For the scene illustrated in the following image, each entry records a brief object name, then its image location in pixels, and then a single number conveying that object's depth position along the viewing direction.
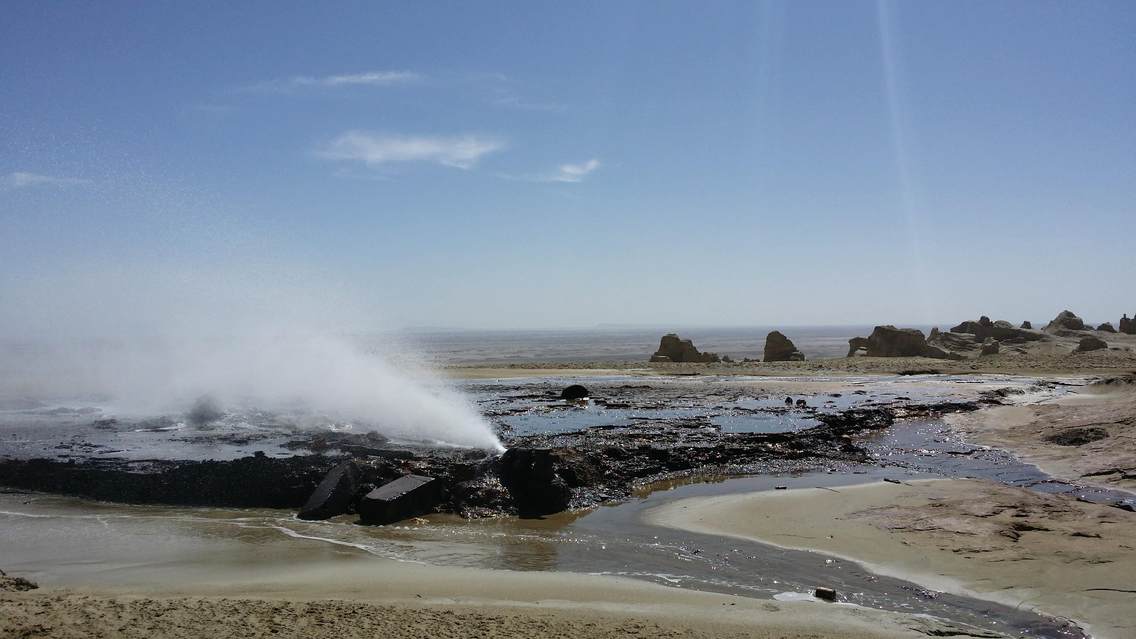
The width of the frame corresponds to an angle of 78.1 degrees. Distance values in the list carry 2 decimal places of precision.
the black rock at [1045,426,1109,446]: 17.98
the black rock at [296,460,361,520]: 12.15
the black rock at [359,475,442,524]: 11.84
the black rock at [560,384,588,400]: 33.56
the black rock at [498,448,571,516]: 12.82
